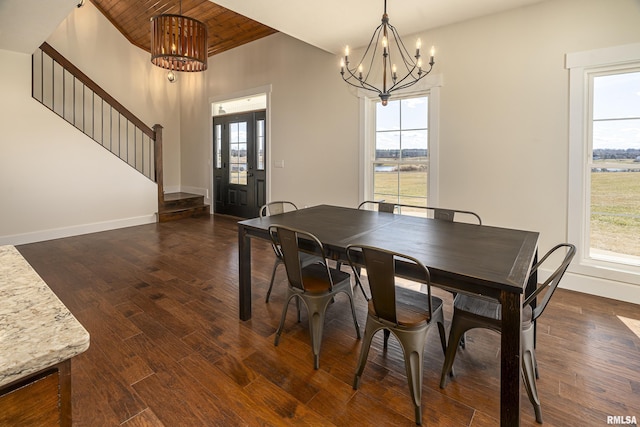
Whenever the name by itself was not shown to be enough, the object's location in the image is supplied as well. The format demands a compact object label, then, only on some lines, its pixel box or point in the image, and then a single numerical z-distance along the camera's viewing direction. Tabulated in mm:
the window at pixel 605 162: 3051
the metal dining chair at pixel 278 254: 2677
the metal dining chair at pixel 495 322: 1630
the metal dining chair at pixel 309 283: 2088
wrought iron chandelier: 4070
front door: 6379
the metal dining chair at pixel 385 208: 3319
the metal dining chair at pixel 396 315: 1651
